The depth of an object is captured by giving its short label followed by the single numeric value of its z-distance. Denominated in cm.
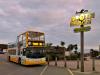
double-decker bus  1008
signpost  799
